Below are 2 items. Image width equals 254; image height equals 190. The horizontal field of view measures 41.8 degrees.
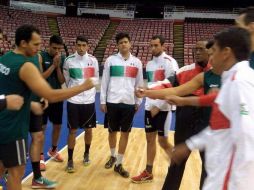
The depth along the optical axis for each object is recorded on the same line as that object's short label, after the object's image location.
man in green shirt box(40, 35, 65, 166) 4.86
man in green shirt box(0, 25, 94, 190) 2.75
